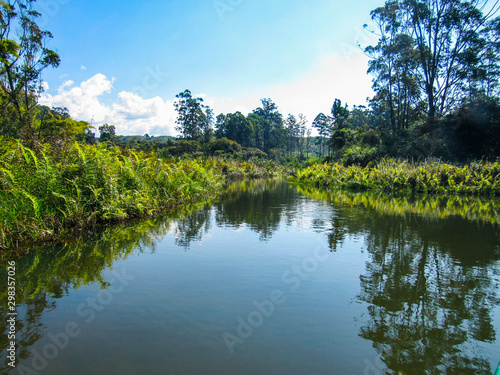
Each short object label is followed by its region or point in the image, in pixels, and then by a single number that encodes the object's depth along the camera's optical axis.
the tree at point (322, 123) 64.50
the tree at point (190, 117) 57.91
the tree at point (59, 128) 9.10
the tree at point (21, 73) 9.66
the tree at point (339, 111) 42.30
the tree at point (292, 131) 71.56
